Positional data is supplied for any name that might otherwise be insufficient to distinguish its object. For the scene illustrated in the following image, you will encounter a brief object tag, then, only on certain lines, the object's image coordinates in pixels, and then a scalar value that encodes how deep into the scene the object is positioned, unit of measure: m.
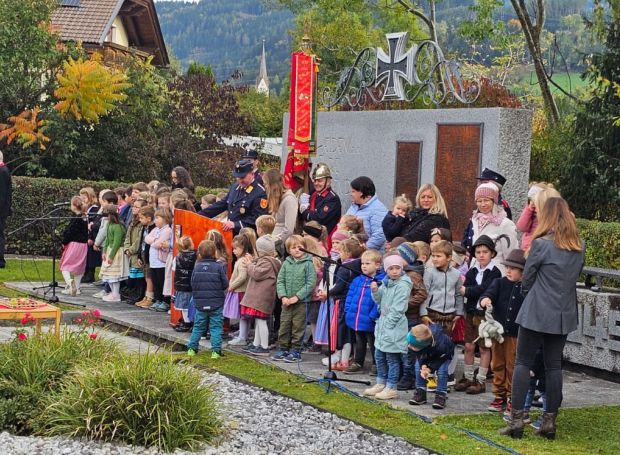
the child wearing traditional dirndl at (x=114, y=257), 16.61
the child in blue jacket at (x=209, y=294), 12.33
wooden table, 11.13
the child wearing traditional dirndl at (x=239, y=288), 13.02
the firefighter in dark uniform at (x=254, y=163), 14.28
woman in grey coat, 8.78
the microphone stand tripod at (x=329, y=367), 10.77
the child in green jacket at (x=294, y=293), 12.12
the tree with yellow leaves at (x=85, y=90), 25.45
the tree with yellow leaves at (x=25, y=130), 24.95
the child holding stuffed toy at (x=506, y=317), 9.78
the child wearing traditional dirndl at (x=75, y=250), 17.17
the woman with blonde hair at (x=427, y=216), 11.93
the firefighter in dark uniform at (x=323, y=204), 13.59
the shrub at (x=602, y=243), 15.41
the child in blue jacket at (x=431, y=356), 9.87
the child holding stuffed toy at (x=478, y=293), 10.67
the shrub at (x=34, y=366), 8.85
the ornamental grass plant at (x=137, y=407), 8.41
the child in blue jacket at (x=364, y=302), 11.16
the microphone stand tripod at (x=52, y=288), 15.68
